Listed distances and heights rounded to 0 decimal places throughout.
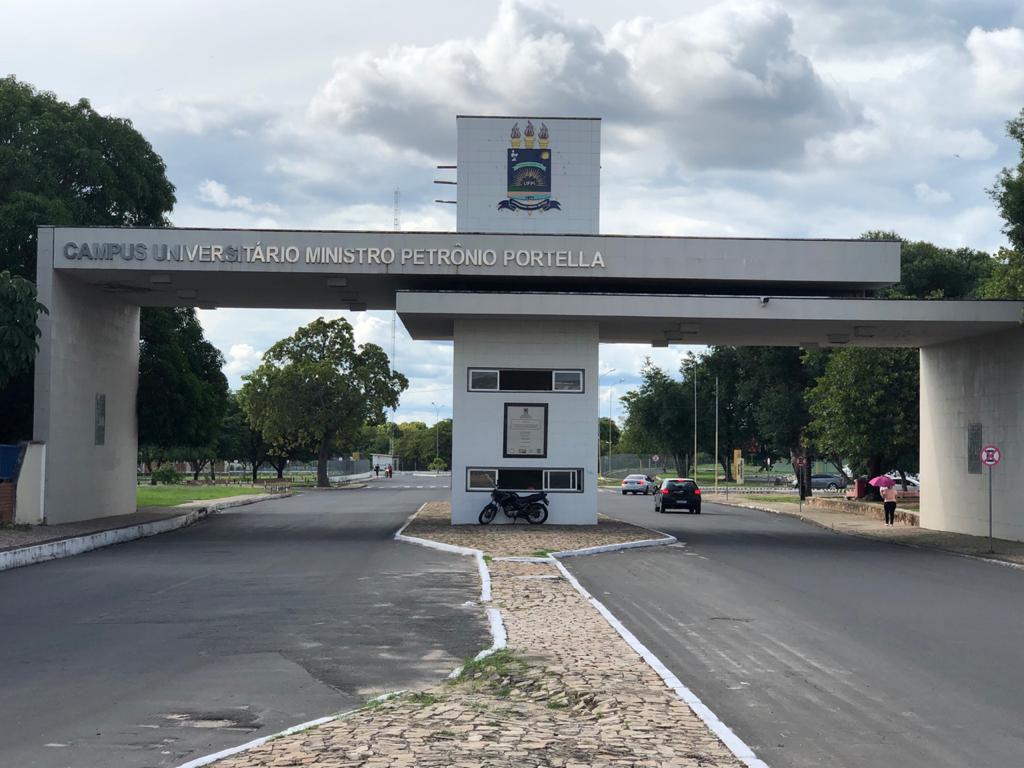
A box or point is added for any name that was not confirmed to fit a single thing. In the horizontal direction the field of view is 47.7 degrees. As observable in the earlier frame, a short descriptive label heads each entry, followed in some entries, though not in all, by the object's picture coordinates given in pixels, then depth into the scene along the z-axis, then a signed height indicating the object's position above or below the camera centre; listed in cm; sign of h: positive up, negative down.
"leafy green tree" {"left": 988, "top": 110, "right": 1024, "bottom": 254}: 3042 +686
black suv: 4688 -203
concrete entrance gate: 3036 +372
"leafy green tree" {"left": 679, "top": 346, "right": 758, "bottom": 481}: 7431 +289
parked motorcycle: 3112 -170
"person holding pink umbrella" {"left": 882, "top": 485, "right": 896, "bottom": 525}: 3941 -187
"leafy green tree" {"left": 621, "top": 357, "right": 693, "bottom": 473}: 9219 +258
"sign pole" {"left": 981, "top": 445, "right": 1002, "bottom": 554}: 2782 -17
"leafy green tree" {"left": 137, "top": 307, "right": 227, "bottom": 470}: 3925 +201
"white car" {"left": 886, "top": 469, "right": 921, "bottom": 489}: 7488 -233
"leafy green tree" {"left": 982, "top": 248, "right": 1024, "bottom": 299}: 3222 +489
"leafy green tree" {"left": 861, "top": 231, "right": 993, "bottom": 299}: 5884 +897
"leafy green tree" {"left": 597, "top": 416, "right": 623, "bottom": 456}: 16341 +155
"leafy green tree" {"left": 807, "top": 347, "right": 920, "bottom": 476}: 4634 +183
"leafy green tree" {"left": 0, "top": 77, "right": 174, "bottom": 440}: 3500 +868
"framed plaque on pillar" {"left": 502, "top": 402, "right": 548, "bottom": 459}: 3177 +34
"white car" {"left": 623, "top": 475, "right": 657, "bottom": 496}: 7312 -255
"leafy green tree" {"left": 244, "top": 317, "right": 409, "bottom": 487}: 7881 +366
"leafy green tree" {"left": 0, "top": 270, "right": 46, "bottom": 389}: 2756 +278
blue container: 2822 -56
